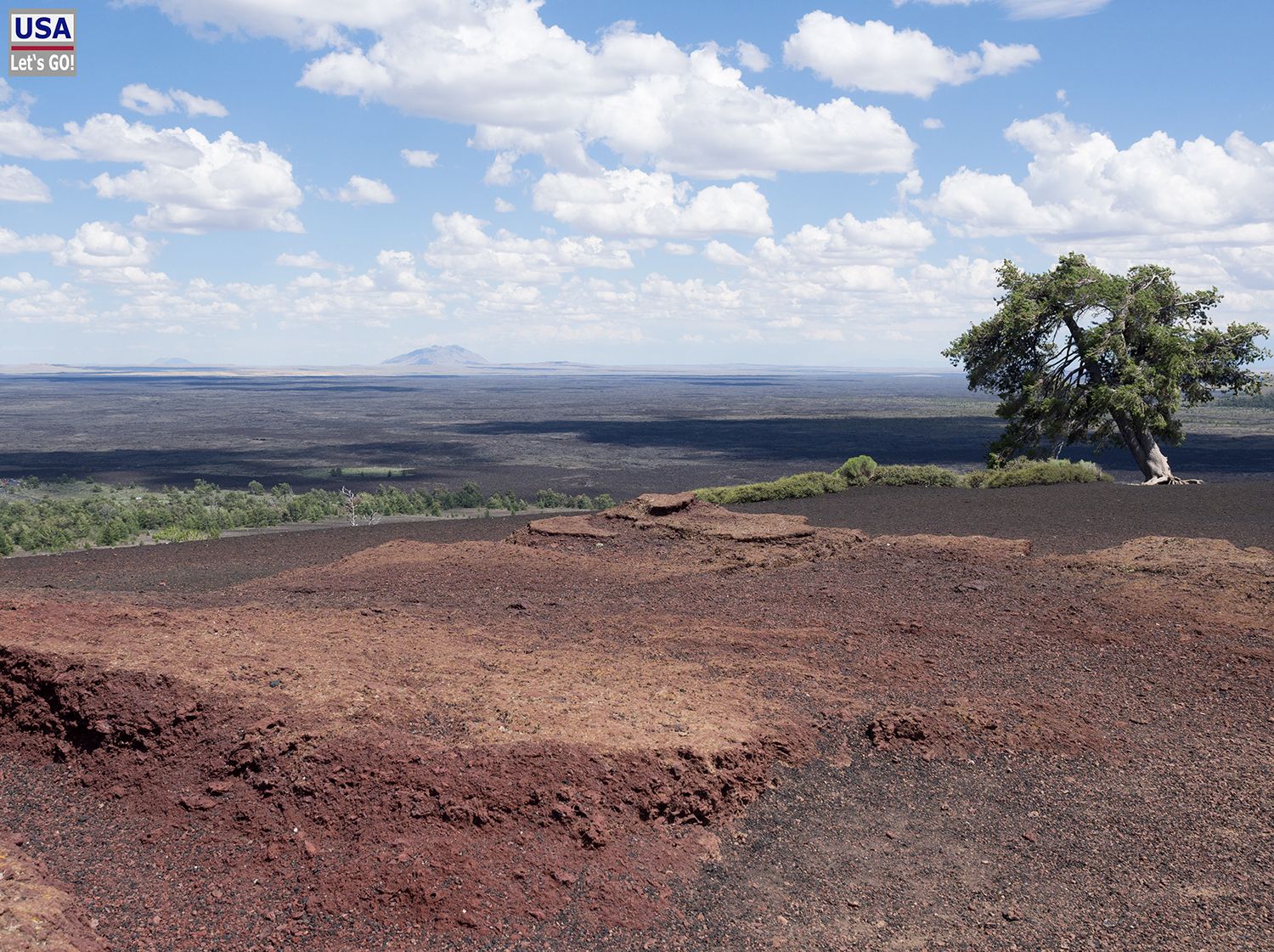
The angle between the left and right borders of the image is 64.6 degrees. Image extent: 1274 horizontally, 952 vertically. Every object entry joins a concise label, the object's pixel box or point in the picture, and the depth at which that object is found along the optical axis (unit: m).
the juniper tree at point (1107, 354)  23.95
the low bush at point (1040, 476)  21.17
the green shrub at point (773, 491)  20.83
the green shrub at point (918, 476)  21.94
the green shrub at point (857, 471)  22.39
